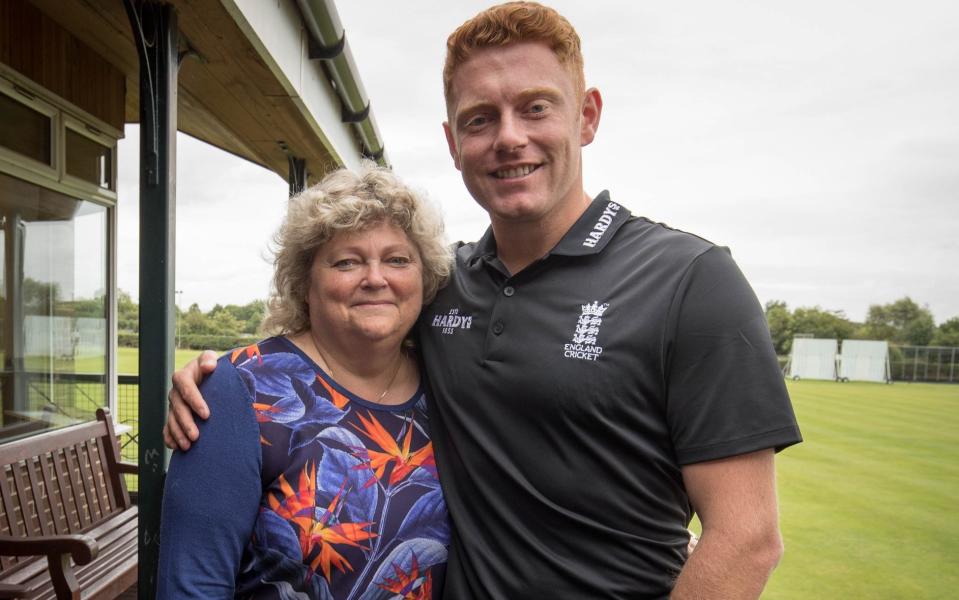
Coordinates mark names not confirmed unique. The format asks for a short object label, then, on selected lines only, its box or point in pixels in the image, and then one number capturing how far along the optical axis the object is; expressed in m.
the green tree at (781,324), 87.75
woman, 1.57
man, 1.37
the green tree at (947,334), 85.81
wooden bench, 2.93
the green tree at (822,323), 98.12
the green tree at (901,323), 95.12
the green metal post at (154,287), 3.05
